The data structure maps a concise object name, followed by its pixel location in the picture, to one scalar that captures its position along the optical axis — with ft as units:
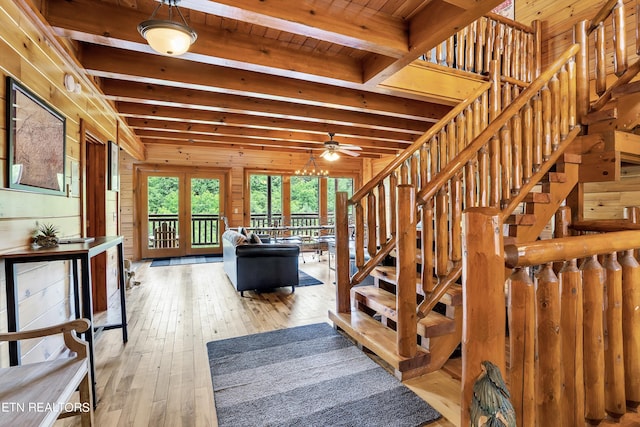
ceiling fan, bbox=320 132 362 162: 16.52
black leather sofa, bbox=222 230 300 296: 13.42
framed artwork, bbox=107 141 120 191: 12.30
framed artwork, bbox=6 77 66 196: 5.66
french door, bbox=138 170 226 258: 23.08
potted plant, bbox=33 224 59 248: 6.53
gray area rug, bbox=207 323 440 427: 5.81
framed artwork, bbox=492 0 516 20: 16.92
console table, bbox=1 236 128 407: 5.43
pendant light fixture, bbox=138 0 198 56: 6.06
